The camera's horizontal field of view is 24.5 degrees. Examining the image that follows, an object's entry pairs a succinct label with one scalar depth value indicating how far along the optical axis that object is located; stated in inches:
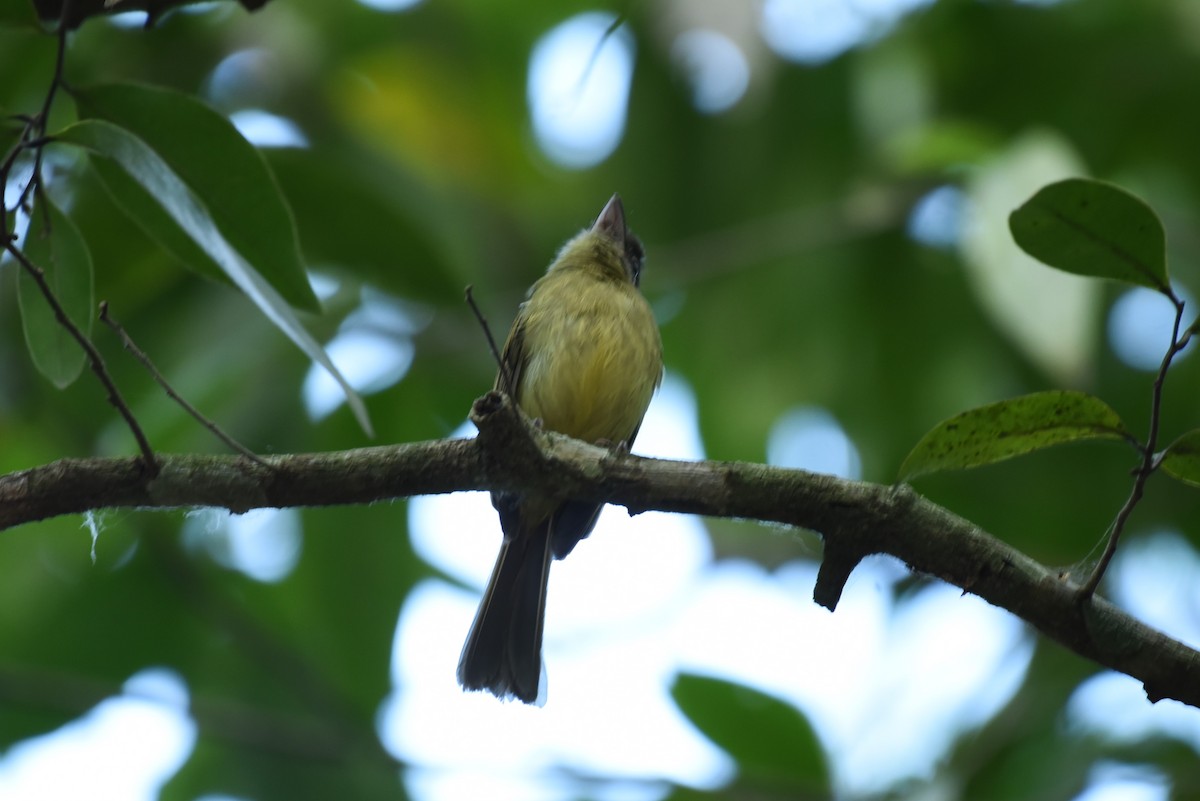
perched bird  293.6
